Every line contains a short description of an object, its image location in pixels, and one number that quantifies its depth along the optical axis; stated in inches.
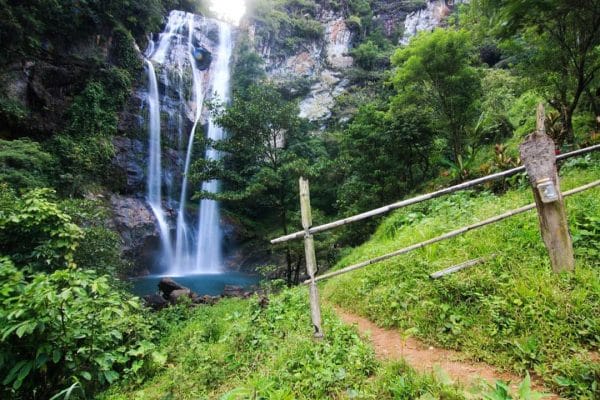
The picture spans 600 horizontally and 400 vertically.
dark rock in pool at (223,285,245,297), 449.0
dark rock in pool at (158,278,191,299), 433.7
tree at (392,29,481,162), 367.6
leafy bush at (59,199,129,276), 266.5
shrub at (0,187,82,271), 149.1
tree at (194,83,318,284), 366.7
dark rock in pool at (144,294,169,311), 366.0
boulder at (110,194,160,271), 613.3
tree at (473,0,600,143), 211.9
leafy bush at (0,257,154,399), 92.7
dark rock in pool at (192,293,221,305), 391.2
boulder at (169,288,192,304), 382.1
